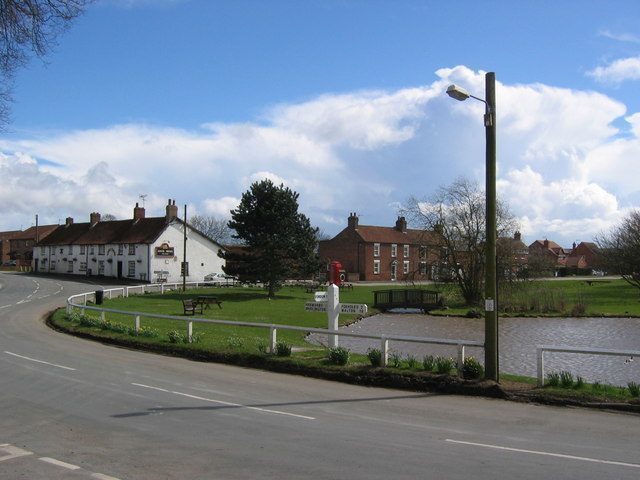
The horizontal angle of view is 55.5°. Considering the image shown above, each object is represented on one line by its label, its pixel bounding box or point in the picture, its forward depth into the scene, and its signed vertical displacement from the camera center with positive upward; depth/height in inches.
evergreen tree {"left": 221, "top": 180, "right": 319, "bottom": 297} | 1991.9 +101.0
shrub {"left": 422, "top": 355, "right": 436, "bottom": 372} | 534.5 -82.5
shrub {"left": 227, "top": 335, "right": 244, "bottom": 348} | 706.8 -86.7
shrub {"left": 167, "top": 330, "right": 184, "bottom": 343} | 761.6 -85.6
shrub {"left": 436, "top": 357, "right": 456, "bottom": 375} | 521.3 -81.7
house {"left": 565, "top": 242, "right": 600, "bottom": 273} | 5744.6 +155.7
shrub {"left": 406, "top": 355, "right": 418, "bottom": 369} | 552.4 -85.2
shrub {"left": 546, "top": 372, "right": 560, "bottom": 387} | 475.5 -85.5
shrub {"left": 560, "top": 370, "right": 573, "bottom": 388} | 467.5 -84.0
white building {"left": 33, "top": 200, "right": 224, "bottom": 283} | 2832.2 +95.1
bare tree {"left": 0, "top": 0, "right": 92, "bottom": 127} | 372.5 +156.9
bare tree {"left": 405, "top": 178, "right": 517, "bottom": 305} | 1831.9 +78.3
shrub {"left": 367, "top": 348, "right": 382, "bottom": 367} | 562.9 -81.1
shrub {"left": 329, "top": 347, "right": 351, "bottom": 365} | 583.5 -82.5
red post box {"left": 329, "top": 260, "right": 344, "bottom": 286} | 641.0 -3.0
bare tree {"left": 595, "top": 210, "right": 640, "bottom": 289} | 1935.8 +70.5
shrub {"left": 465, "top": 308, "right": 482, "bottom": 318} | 1545.9 -109.1
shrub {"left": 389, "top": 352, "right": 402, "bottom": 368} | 558.6 -85.2
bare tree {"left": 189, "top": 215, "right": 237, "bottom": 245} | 5078.7 +342.1
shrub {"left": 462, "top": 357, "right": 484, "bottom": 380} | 497.2 -80.9
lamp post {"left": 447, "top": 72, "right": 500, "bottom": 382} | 490.6 +26.0
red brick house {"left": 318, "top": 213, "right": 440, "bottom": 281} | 3506.4 +114.6
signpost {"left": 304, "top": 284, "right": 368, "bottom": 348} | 636.7 -40.1
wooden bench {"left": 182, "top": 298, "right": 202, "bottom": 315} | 1239.9 -76.3
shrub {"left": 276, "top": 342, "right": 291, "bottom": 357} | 638.5 -84.7
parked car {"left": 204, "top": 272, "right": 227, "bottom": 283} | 2894.2 -37.8
